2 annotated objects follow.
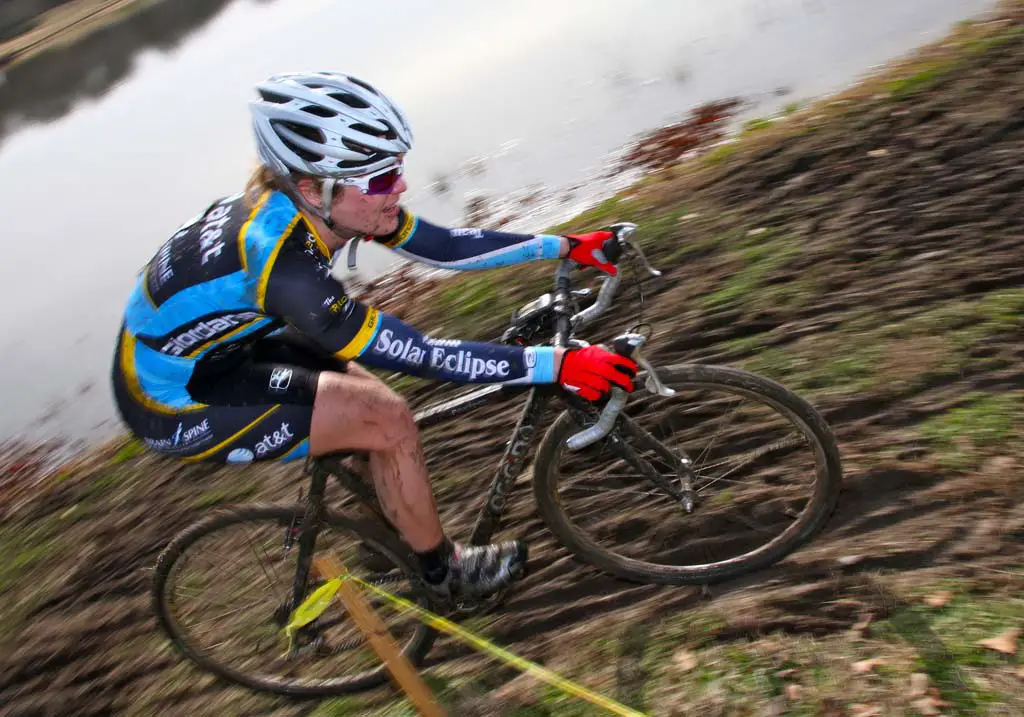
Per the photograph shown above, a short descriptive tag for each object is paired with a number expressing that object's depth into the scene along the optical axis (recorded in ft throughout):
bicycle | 10.07
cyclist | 9.23
